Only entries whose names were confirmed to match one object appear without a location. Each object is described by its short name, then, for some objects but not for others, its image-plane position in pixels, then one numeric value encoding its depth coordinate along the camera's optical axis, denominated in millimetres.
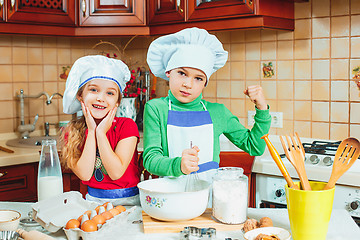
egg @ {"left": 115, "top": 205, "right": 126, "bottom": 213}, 1178
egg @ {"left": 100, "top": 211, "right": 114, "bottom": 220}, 1132
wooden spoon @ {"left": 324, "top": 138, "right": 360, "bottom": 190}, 1058
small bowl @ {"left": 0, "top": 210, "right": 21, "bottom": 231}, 1101
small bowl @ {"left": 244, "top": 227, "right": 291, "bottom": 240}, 1034
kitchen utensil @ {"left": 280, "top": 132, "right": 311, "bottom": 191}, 1081
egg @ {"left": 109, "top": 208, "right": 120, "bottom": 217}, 1155
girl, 1399
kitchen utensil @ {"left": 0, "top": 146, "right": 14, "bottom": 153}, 2225
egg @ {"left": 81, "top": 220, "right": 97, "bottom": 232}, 1068
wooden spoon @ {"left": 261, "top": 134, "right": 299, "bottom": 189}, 1091
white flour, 1167
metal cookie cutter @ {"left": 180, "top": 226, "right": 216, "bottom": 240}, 1062
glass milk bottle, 1307
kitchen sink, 2393
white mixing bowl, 1150
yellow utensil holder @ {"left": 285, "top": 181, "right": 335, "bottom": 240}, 1056
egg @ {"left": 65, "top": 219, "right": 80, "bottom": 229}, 1083
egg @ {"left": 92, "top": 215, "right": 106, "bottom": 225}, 1102
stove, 1826
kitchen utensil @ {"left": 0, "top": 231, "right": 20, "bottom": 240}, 1031
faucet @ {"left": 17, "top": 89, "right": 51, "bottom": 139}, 2611
